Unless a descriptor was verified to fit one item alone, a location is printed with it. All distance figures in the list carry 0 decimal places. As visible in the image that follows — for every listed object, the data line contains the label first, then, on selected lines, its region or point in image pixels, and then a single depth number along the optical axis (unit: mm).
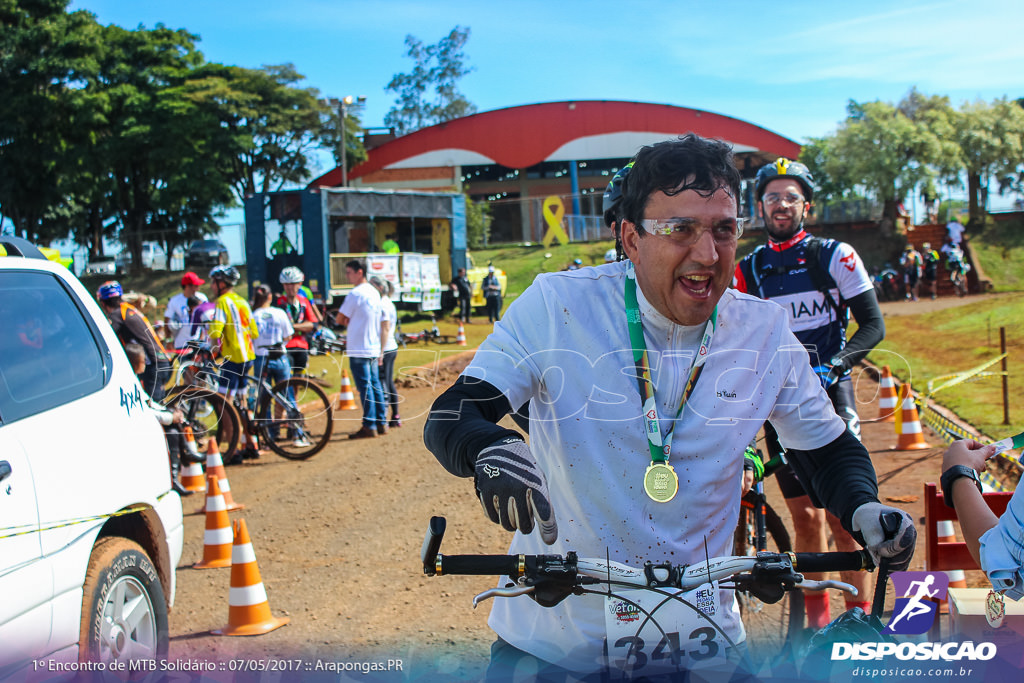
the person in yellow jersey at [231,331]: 9625
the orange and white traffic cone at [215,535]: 6281
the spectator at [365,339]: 10281
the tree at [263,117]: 40625
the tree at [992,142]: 38219
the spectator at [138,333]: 8555
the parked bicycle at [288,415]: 9633
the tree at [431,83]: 70125
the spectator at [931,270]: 29016
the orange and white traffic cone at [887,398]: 9122
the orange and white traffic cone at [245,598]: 4969
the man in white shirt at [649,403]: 2084
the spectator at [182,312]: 10750
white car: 2803
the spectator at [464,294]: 26641
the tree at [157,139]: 37812
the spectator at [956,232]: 32812
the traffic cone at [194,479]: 8609
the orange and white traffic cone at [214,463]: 7875
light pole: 26375
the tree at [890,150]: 37688
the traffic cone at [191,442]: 8789
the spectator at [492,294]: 25328
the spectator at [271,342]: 10289
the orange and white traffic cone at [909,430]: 8383
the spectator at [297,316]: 11133
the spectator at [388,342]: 10672
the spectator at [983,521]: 2006
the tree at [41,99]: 35031
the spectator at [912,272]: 29109
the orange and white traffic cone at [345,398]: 11945
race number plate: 1912
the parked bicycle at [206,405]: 9312
